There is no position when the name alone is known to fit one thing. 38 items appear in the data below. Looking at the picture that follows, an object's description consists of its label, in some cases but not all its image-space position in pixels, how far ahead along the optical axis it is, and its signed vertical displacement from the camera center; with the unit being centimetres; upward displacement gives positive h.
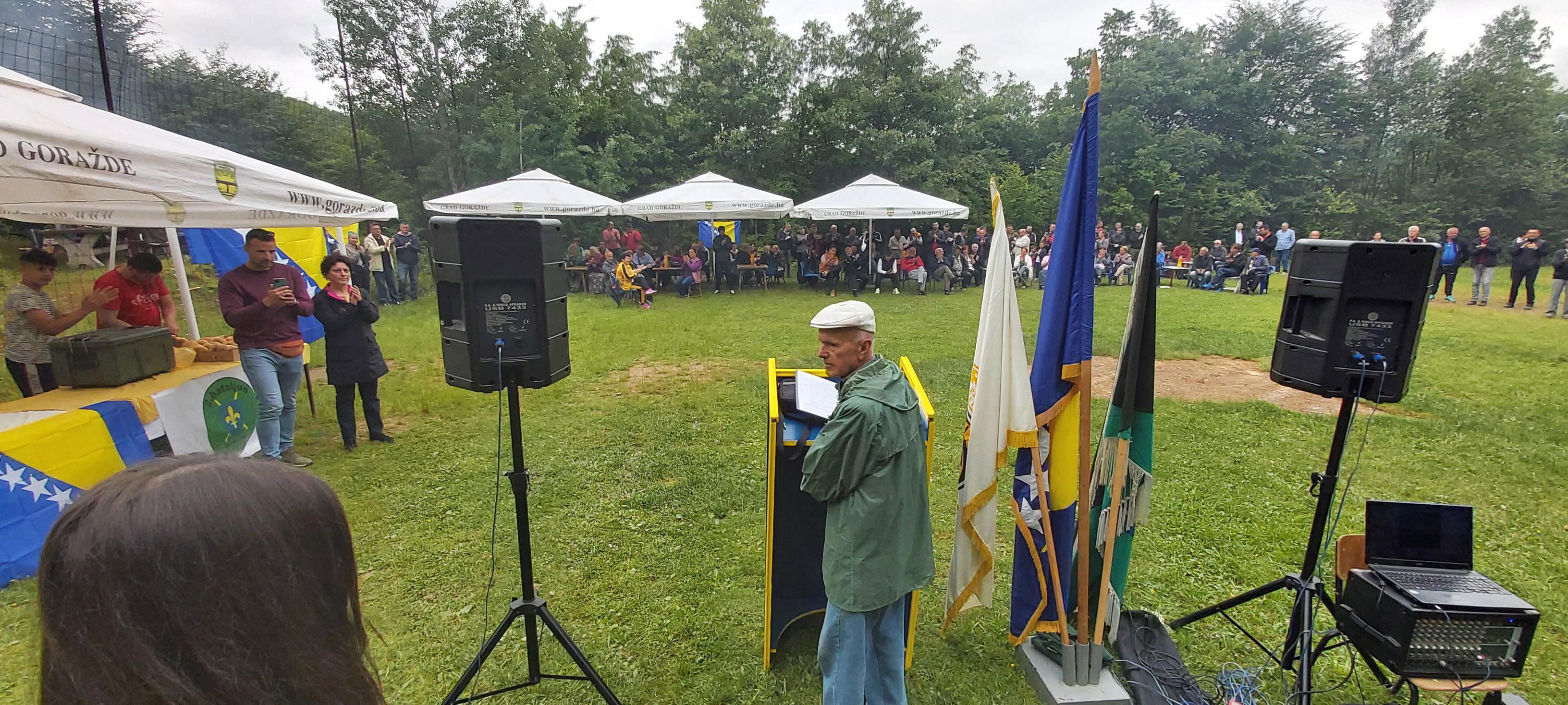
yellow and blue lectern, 322 -152
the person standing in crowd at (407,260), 1577 -93
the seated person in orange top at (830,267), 1786 -94
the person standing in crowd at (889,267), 1764 -89
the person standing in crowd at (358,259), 1225 -77
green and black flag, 309 -99
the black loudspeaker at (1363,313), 288 -30
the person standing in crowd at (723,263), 1784 -91
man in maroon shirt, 545 -87
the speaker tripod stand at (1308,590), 302 -166
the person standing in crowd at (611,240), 1967 -41
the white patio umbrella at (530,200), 1473 +54
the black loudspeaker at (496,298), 281 -32
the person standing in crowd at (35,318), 571 -91
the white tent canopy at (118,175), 345 +24
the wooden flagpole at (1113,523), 313 -133
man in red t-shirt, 581 -70
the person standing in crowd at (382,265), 1514 -103
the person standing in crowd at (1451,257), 1503 -24
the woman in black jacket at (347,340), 589 -109
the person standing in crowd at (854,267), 1705 -91
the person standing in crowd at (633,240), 2053 -41
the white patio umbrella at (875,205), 1545 +63
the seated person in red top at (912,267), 1730 -90
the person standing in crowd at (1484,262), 1403 -31
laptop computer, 293 -129
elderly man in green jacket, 263 -107
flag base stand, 309 -210
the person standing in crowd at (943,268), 1764 -91
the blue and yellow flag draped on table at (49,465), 405 -163
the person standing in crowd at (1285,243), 2045 -1
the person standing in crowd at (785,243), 2003 -38
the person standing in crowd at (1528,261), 1349 -25
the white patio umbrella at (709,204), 1548 +56
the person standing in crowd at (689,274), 1728 -120
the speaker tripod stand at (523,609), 293 -173
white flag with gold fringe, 317 -80
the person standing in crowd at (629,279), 1552 -121
